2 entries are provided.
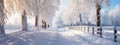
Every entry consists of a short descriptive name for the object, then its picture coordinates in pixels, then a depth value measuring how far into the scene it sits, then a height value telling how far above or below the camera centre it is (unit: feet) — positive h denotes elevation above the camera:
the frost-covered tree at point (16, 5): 20.08 +5.41
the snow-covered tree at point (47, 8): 41.04 +8.92
